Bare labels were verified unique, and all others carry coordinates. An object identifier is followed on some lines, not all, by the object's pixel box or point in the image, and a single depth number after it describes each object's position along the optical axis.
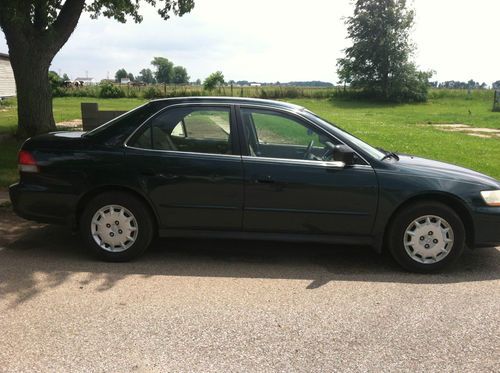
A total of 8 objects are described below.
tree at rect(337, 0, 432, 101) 53.38
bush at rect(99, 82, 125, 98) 51.09
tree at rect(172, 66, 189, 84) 144.50
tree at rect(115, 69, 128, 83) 146.10
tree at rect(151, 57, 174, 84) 142.88
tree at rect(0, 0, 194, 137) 11.46
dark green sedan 4.52
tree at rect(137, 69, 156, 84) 155.40
